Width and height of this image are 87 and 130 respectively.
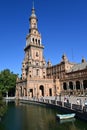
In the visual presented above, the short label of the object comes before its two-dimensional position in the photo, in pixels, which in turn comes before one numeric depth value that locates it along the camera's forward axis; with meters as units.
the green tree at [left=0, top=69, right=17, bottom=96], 47.96
